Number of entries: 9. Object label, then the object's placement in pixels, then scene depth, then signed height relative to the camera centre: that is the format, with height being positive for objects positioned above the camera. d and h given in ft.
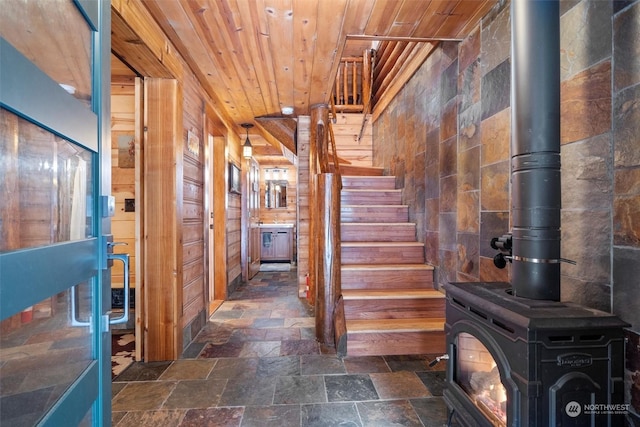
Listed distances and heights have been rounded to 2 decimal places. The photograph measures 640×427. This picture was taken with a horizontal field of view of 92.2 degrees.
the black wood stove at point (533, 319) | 3.16 -1.16
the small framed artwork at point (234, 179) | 13.39 +1.62
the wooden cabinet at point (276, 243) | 22.36 -2.12
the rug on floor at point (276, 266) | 20.38 -3.64
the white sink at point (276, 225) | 22.41 -0.85
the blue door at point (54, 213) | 2.20 +0.01
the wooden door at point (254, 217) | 17.79 -0.22
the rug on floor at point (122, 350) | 7.14 -3.55
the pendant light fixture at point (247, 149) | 15.46 +3.30
